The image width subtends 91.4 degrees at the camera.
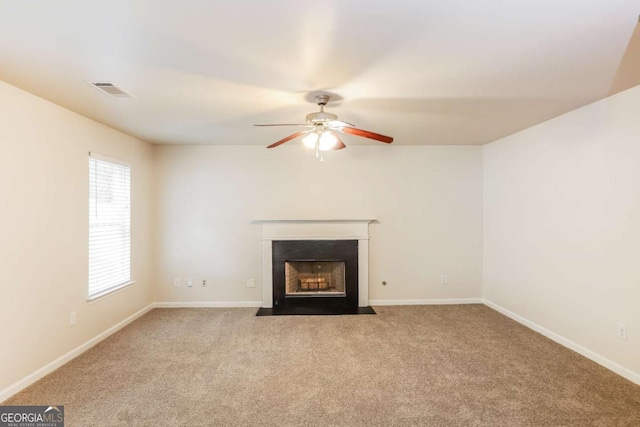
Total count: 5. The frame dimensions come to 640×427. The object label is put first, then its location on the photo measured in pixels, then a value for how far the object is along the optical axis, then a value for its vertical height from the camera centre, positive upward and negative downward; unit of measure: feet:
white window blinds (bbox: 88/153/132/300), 11.03 -0.40
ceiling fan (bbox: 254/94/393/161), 8.48 +2.37
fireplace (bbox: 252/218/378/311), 14.90 -1.07
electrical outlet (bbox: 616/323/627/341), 8.66 -3.29
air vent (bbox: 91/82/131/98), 7.73 +3.24
